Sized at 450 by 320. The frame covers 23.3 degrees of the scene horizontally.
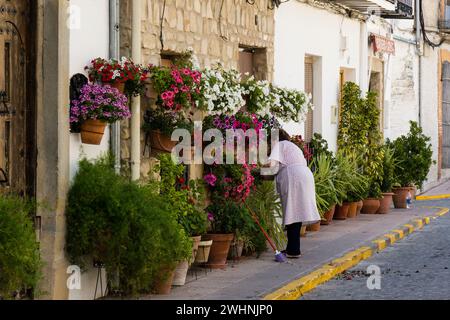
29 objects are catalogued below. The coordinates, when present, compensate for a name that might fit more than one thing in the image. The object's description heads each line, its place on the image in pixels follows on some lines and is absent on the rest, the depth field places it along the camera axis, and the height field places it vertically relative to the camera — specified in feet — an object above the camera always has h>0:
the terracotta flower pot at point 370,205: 66.18 -2.67
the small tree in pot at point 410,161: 71.92 +0.00
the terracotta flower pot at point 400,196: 71.72 -2.31
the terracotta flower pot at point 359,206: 64.06 -2.65
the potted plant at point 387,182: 67.26 -1.33
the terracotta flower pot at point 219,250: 40.91 -3.34
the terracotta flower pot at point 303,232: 53.21 -3.46
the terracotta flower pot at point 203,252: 39.70 -3.30
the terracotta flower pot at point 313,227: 55.77 -3.36
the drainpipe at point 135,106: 36.29 +1.85
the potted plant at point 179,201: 38.11 -1.39
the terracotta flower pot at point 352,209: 63.16 -2.79
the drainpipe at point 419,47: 88.94 +9.31
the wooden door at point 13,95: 30.30 +1.89
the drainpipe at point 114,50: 35.68 +3.67
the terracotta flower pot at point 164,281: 33.65 -3.79
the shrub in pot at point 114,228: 31.68 -1.94
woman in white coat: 44.75 -1.18
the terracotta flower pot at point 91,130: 32.78 +0.96
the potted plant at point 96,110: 32.42 +1.56
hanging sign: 74.74 +8.24
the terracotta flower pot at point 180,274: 36.50 -3.78
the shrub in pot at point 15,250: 27.17 -2.22
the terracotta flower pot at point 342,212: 61.87 -2.89
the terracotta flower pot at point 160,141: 38.65 +0.73
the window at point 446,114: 98.27 +4.23
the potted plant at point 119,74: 33.91 +2.73
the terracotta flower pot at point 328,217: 58.84 -3.01
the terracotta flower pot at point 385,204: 67.15 -2.65
